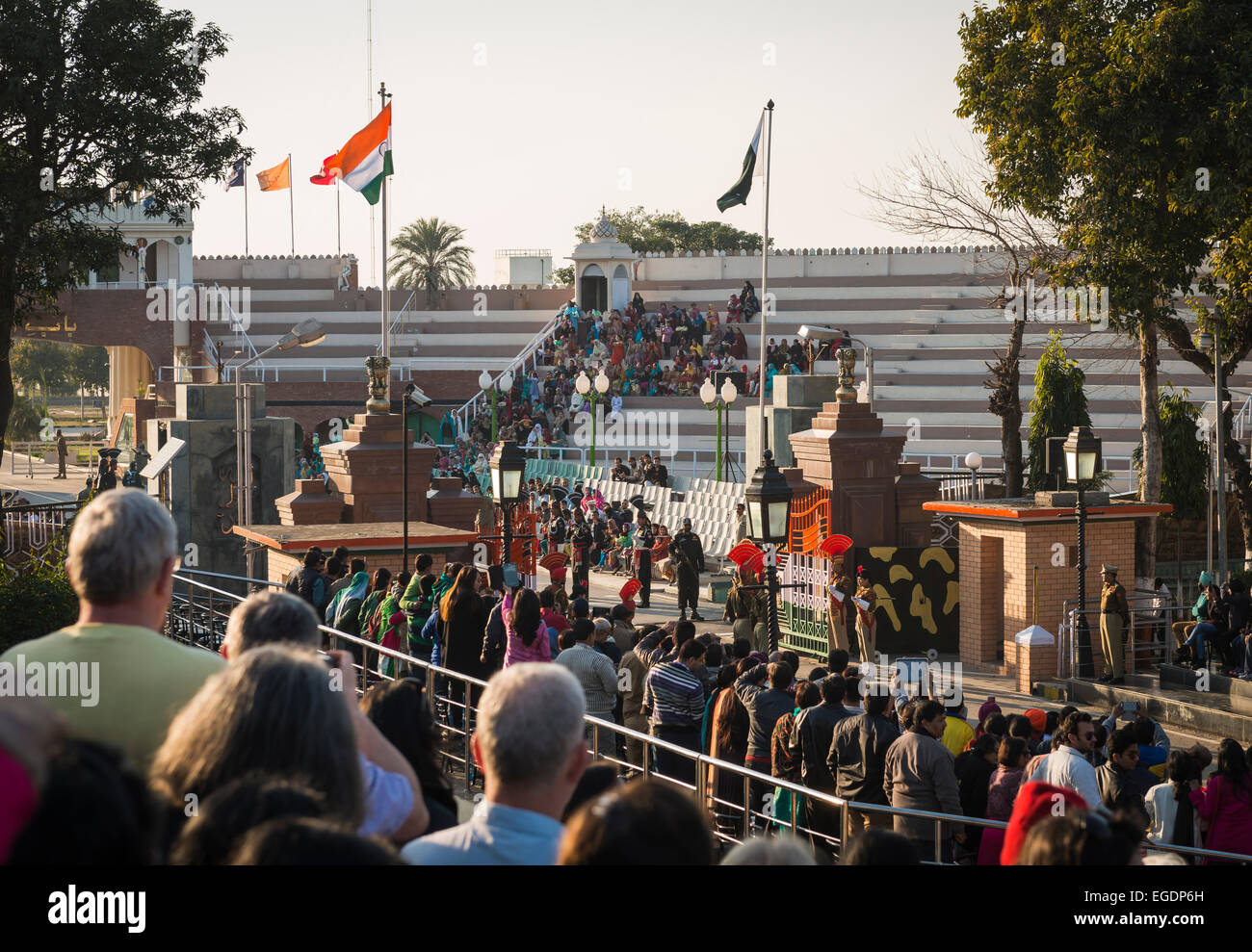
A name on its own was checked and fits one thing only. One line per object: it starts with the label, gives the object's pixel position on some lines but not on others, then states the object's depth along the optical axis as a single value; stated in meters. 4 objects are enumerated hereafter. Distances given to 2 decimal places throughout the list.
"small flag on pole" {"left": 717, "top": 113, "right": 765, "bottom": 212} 34.38
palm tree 64.19
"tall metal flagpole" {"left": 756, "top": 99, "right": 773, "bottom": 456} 33.78
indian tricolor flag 28.67
